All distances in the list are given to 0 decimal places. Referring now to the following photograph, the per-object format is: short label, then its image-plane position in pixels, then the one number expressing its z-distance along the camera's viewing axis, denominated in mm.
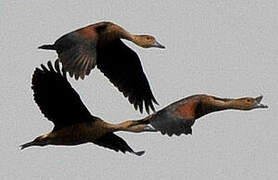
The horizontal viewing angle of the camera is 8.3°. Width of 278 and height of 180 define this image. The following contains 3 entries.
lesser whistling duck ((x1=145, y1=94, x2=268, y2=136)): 31195
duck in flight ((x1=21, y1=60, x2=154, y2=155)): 33531
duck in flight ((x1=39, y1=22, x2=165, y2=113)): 32375
